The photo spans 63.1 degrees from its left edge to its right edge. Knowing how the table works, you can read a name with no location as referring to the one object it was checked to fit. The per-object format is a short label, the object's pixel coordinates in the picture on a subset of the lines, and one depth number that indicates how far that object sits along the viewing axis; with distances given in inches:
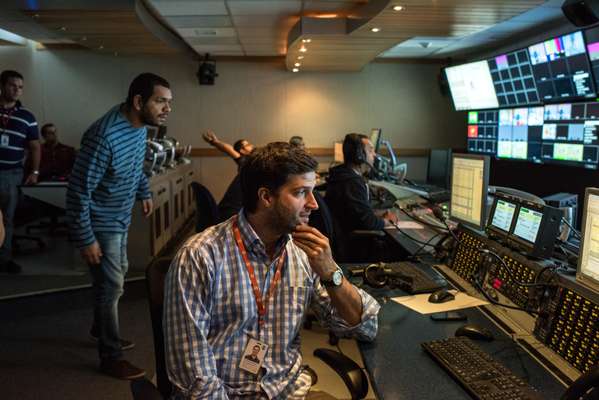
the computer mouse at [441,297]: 68.7
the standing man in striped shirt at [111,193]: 87.3
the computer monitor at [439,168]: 221.9
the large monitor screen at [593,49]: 147.5
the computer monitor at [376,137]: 209.2
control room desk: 46.5
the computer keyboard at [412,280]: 73.0
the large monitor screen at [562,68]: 151.9
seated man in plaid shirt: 48.2
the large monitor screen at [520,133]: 181.8
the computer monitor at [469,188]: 79.9
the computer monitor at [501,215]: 70.7
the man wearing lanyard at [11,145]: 147.2
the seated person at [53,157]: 238.1
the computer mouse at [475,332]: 56.5
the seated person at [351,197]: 129.1
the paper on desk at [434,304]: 66.6
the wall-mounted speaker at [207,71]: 278.4
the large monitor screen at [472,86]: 206.8
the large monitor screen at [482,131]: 214.2
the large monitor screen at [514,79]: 180.7
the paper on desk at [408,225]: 120.4
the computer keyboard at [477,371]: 44.2
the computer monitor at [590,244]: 49.5
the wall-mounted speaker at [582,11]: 108.6
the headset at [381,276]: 75.9
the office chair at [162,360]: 52.2
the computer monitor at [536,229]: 62.0
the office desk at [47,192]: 170.9
